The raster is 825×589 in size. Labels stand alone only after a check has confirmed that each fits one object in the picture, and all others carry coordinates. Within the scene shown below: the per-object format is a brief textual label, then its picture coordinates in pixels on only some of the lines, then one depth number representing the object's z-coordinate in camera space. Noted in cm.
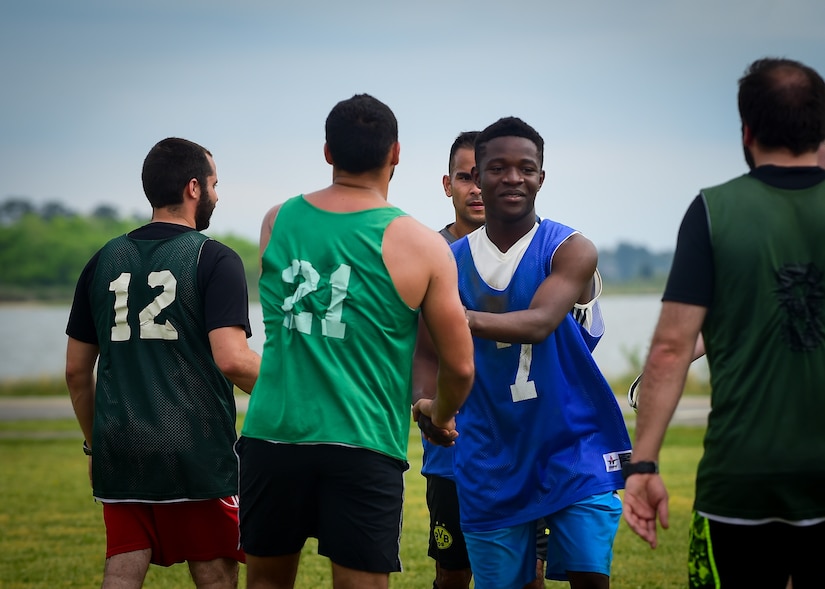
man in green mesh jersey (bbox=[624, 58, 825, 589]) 710
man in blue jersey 1019
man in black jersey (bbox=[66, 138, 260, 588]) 1034
